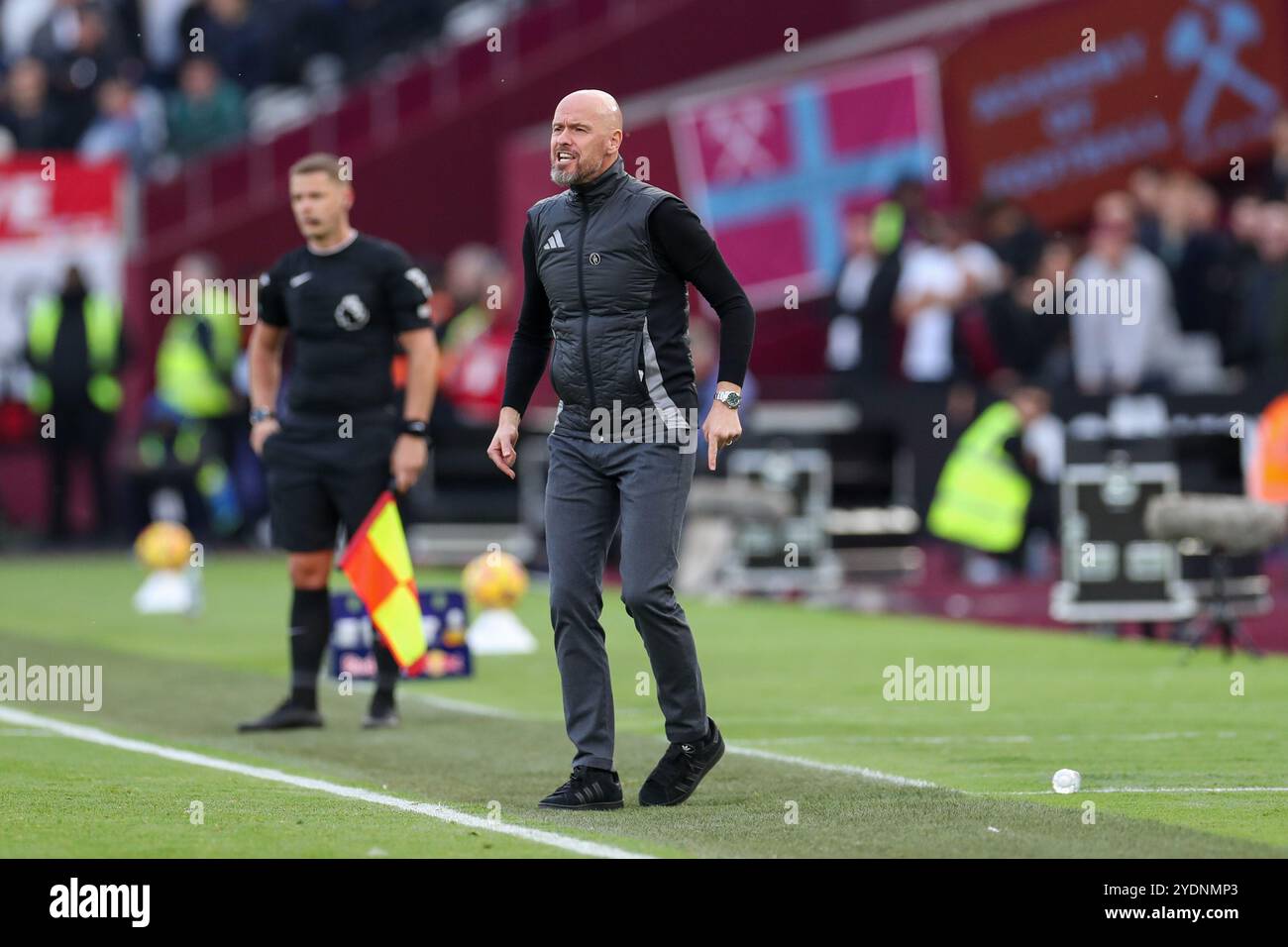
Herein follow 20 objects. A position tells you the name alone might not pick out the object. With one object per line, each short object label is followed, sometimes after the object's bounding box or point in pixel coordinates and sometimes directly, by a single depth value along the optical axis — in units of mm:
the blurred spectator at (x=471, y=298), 23562
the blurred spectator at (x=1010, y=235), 23406
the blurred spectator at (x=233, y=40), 30484
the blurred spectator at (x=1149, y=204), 22625
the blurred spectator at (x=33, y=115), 28906
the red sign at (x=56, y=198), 27078
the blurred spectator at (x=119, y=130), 29172
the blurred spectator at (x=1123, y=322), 21781
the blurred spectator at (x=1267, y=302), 21373
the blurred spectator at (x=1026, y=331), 22438
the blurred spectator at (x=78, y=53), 29578
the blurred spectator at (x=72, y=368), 26344
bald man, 9109
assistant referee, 11891
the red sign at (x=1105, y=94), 25281
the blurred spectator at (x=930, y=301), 22875
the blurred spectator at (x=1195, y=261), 22469
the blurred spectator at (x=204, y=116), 29875
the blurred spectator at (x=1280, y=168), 22625
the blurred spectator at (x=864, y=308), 23234
